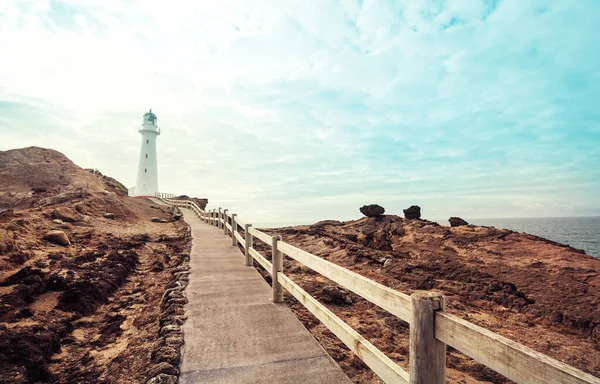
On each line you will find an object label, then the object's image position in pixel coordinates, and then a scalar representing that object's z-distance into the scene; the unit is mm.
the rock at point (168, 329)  4219
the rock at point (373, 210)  17922
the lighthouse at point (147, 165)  48406
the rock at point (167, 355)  3479
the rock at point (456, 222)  14680
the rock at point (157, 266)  9023
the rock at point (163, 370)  3227
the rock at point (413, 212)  17656
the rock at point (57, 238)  10172
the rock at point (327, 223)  19127
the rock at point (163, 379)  3068
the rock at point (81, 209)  16359
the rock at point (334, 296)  6901
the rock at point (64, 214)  14027
